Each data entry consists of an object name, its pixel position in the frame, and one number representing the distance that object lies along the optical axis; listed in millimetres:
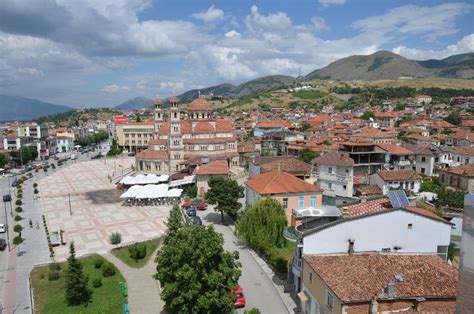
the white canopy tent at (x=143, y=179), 59203
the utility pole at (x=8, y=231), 36800
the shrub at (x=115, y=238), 35062
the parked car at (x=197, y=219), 38072
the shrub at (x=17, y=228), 39094
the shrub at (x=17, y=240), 35875
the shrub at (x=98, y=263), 29891
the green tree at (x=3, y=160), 87569
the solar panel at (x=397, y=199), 22614
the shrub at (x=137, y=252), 31531
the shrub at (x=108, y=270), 28328
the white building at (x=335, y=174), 42788
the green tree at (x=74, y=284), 24531
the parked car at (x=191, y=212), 42562
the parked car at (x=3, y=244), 35162
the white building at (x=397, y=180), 43312
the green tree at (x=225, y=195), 38625
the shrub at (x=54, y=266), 29498
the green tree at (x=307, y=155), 59344
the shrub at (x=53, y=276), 28062
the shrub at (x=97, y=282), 26739
